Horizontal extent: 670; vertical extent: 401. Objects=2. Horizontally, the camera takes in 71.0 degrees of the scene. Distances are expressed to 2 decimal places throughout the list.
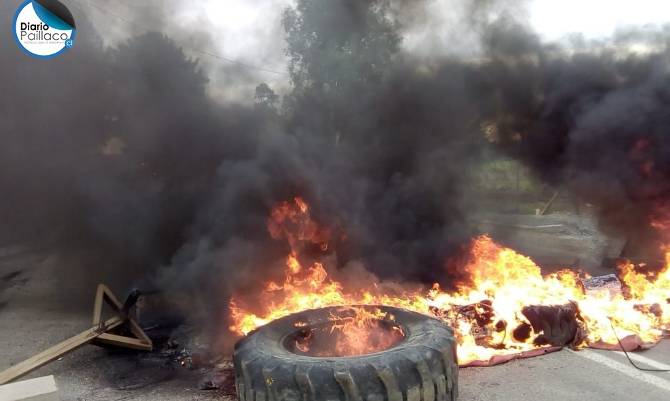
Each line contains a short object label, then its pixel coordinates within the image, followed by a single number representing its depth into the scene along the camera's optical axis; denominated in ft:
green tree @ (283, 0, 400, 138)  37.17
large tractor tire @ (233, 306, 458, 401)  11.59
